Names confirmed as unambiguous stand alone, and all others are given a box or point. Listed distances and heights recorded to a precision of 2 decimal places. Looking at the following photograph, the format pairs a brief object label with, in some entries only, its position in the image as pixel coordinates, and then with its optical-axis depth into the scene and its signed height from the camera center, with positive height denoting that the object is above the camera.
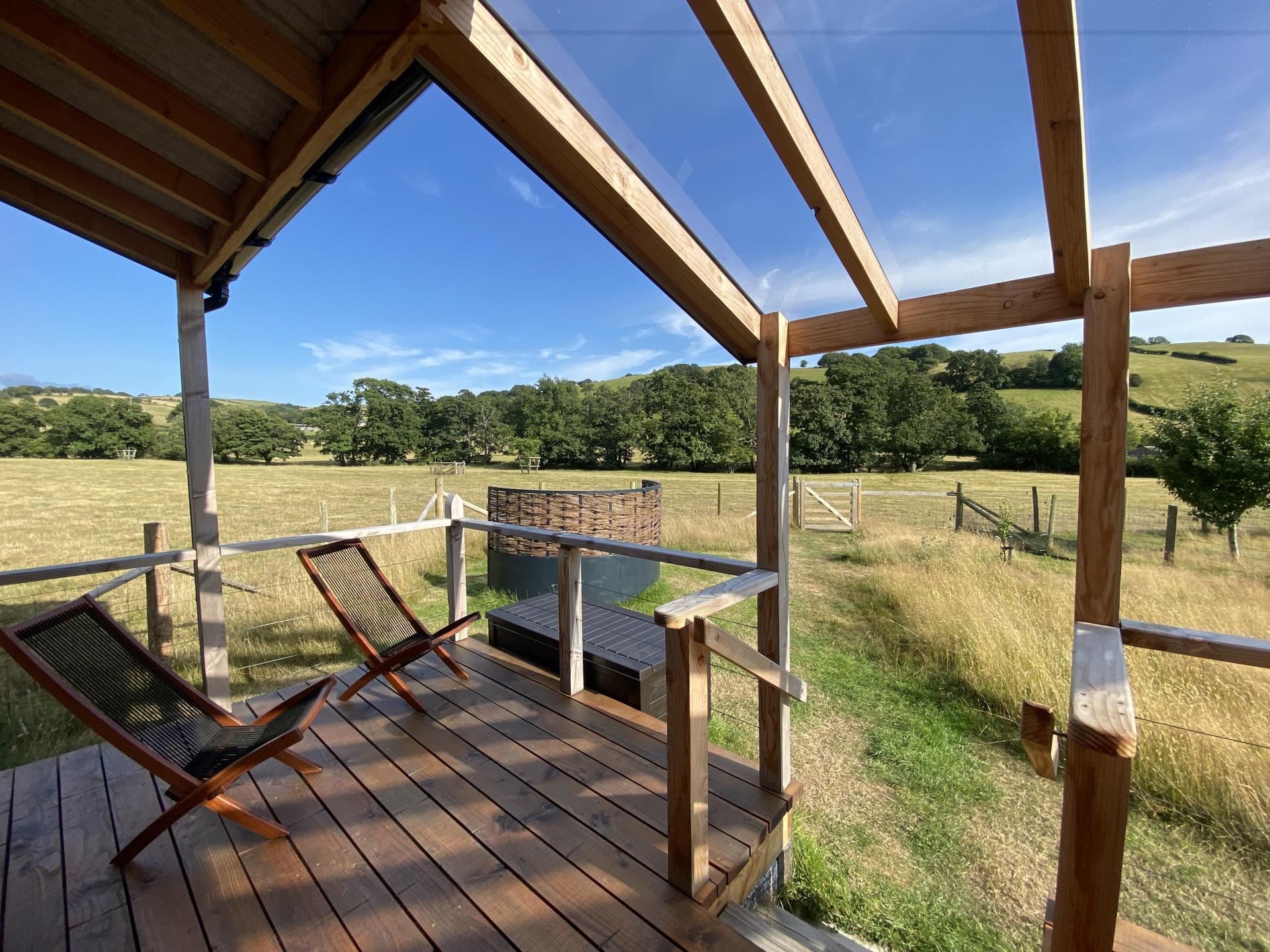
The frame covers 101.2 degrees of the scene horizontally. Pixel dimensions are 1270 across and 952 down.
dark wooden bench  2.74 -1.14
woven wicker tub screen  5.70 -0.71
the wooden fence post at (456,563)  3.44 -0.76
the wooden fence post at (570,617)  2.79 -0.91
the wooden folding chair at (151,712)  1.58 -0.93
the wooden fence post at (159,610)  3.93 -1.22
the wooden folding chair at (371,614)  2.61 -0.89
